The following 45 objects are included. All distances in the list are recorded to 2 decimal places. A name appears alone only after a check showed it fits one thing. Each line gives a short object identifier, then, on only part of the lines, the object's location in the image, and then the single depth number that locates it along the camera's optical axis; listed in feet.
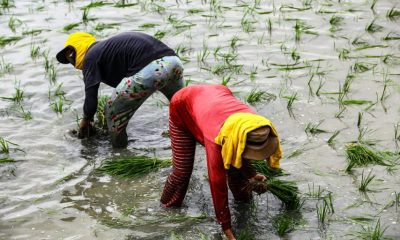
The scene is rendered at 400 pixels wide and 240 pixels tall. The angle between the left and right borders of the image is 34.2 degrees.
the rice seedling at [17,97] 22.53
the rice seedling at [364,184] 16.62
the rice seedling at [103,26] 28.30
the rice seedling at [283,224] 14.99
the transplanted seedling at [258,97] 22.18
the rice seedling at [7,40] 26.99
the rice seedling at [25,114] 21.58
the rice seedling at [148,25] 28.50
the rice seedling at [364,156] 17.82
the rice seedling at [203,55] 25.21
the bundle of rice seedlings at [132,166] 18.28
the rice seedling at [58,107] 21.97
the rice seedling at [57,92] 23.02
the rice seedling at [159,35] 27.25
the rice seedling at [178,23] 28.32
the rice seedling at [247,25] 28.02
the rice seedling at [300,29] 26.93
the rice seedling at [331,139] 19.26
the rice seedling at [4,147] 19.40
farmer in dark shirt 18.13
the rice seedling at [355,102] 21.50
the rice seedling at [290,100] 21.58
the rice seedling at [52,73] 24.12
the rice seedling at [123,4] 31.11
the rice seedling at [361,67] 23.97
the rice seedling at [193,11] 30.22
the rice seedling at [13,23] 28.58
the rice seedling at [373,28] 27.27
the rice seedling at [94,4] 30.85
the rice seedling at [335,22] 27.96
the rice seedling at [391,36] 26.37
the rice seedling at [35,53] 25.80
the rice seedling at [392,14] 28.66
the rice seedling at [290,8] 30.12
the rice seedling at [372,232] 14.39
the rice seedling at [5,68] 24.68
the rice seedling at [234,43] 26.32
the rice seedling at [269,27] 27.89
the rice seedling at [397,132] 19.16
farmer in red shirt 12.78
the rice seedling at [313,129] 20.04
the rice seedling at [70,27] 28.27
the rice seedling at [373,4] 29.89
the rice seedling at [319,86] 22.31
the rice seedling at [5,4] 31.12
